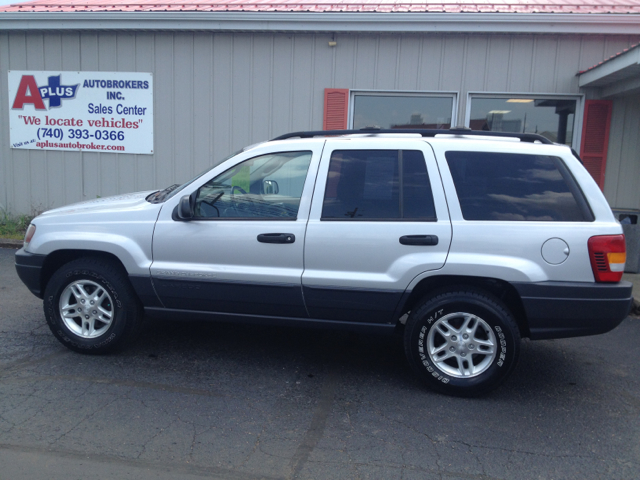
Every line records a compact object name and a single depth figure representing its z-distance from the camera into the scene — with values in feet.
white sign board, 30.76
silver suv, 12.79
